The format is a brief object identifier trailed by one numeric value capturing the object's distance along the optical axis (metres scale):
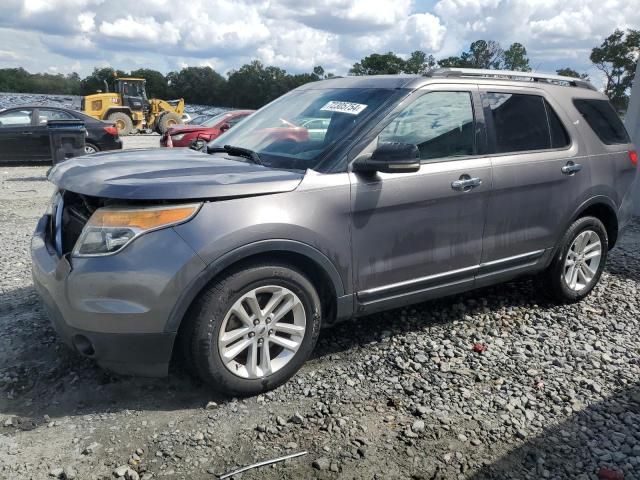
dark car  13.55
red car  13.53
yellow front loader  26.62
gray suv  2.86
